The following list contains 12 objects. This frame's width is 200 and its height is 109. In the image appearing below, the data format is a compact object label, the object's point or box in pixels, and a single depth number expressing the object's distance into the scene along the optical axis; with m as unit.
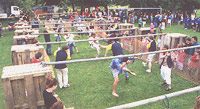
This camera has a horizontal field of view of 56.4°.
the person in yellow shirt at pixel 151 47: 8.78
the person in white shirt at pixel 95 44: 10.92
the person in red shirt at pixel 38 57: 6.54
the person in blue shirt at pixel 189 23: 21.48
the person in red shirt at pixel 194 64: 7.32
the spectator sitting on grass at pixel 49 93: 4.04
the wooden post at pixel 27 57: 7.07
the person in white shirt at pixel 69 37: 11.78
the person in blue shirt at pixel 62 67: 6.99
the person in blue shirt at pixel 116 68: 6.39
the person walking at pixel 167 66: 6.89
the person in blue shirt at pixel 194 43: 8.04
